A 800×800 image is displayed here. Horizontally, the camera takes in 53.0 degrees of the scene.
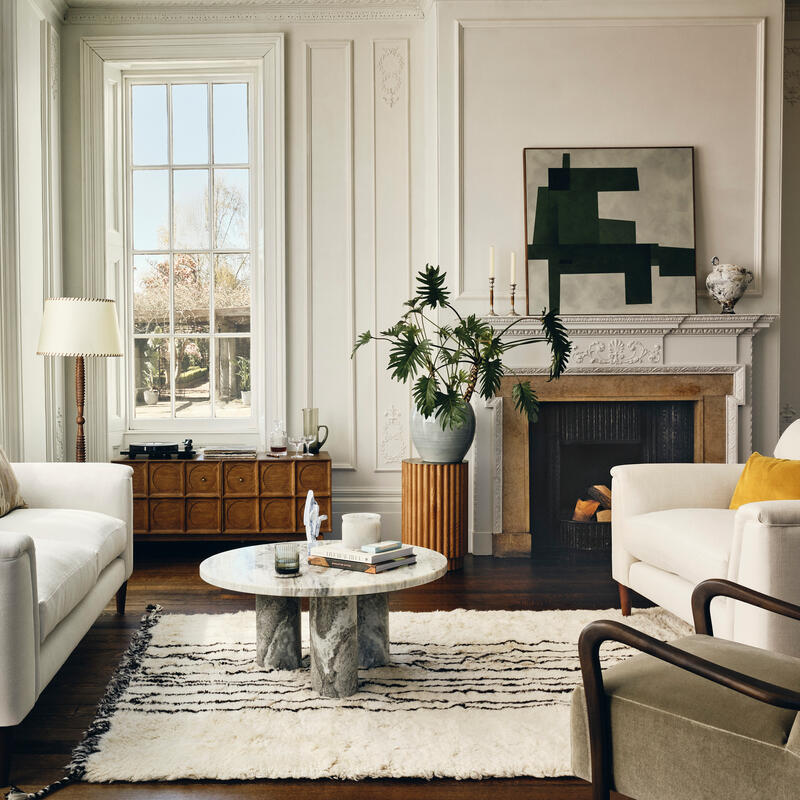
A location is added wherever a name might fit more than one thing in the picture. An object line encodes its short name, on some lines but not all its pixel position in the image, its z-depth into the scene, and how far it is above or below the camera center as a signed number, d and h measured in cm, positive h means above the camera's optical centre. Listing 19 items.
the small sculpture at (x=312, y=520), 277 -52
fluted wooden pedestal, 402 -69
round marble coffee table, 228 -74
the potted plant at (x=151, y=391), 499 -12
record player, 437 -43
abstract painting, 438 +77
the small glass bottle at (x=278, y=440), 450 -39
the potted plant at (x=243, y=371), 498 +0
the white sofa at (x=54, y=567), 189 -57
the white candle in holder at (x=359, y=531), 256 -51
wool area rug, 196 -96
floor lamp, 385 +21
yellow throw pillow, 268 -38
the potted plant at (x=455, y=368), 390 +1
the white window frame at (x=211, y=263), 490 +60
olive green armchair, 130 -61
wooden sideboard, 431 -65
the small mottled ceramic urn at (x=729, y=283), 425 +46
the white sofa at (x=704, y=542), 215 -55
